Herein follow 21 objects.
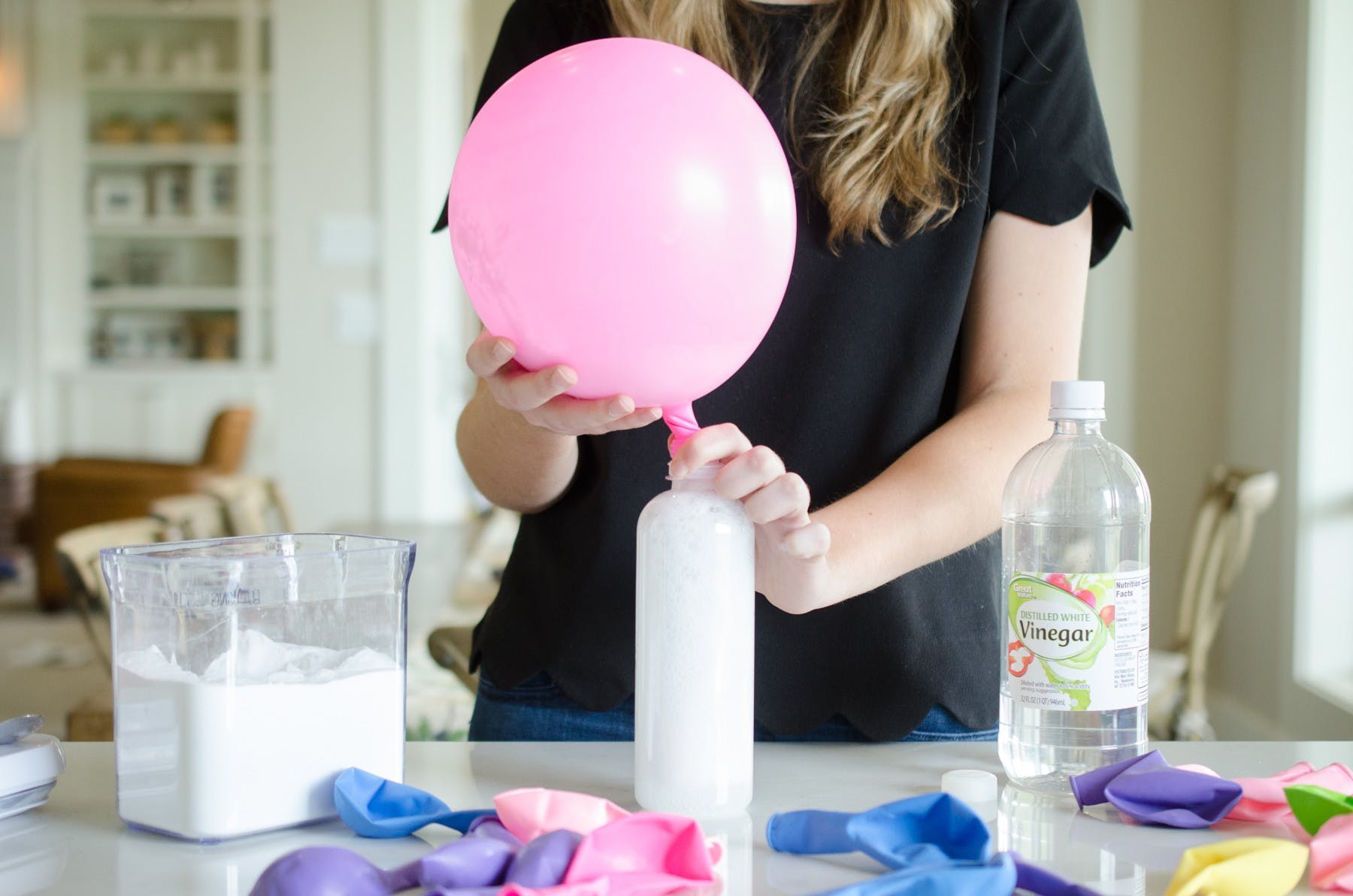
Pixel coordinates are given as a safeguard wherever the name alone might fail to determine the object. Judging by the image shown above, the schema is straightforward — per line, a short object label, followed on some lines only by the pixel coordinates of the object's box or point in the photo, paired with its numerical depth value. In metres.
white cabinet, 5.85
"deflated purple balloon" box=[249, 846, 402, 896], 0.56
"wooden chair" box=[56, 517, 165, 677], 1.70
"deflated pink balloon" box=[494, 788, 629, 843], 0.65
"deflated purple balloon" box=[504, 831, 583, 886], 0.57
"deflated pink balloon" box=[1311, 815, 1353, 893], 0.61
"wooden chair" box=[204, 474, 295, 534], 2.33
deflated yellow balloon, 0.58
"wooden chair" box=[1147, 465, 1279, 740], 2.88
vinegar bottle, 0.71
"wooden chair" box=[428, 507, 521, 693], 1.70
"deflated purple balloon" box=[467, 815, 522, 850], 0.64
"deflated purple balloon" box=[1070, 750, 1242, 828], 0.70
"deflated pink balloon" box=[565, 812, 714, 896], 0.58
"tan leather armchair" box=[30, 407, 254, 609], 4.91
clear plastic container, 0.66
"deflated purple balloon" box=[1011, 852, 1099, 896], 0.58
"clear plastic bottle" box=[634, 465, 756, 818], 0.68
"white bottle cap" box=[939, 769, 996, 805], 0.74
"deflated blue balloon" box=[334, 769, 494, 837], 0.66
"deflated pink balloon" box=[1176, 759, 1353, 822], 0.70
